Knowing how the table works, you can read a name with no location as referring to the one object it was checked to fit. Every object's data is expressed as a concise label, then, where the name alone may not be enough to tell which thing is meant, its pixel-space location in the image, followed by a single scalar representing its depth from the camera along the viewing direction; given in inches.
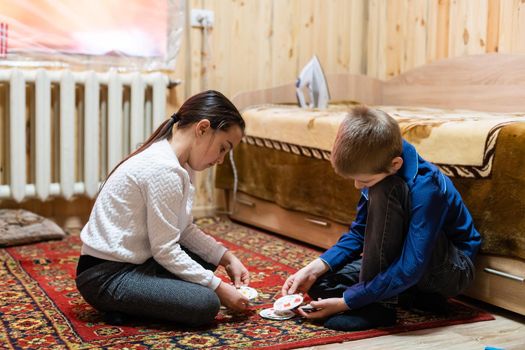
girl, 59.4
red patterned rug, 57.0
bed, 66.5
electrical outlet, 121.6
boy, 58.7
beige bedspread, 69.7
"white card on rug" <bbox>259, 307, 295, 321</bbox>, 64.0
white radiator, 105.7
